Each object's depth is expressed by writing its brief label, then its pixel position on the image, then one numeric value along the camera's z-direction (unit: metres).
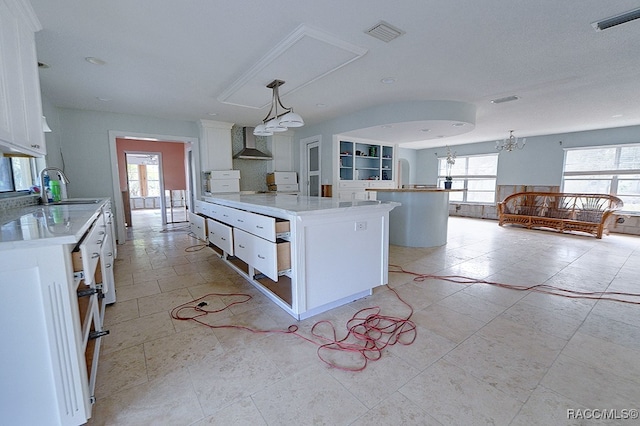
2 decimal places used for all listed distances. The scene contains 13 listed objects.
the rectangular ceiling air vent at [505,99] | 3.88
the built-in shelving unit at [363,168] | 5.84
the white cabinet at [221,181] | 5.32
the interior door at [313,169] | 6.02
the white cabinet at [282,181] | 6.15
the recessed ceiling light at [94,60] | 2.62
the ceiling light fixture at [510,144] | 6.04
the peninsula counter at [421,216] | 4.44
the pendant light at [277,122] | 2.76
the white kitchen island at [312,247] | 2.00
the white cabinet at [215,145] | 5.35
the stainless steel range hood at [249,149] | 5.79
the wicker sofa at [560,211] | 5.33
